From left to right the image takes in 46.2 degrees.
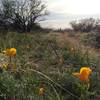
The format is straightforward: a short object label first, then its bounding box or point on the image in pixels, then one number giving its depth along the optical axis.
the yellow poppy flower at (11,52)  1.25
